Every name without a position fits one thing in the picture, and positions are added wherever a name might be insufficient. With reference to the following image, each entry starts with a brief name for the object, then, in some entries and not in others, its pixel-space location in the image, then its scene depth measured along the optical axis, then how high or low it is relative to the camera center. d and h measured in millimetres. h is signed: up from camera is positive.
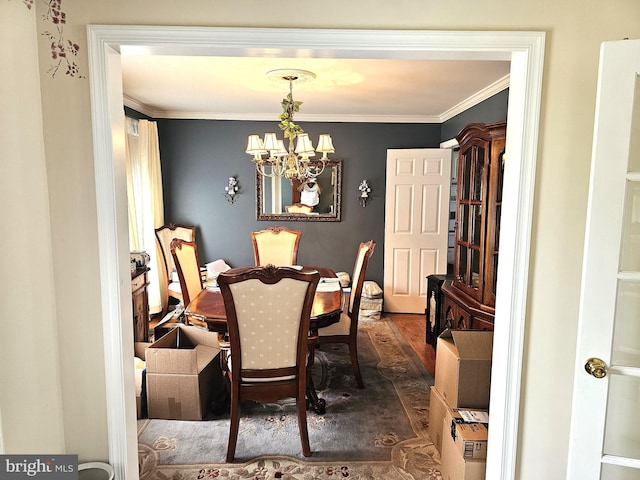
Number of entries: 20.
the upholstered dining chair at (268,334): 2105 -747
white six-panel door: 4918 -314
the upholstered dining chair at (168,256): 4668 -715
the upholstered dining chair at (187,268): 3207 -593
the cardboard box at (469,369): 2098 -885
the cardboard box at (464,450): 1804 -1142
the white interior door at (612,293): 1307 -315
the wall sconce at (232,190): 5070 +70
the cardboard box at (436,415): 2301 -1262
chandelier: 3174 +451
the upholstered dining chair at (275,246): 4137 -506
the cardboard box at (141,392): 2678 -1298
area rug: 2203 -1467
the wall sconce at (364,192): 5094 +62
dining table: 2516 -749
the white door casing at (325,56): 1443 +175
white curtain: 4285 +22
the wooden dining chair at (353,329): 3127 -1022
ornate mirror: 5117 +0
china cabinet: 2734 -210
